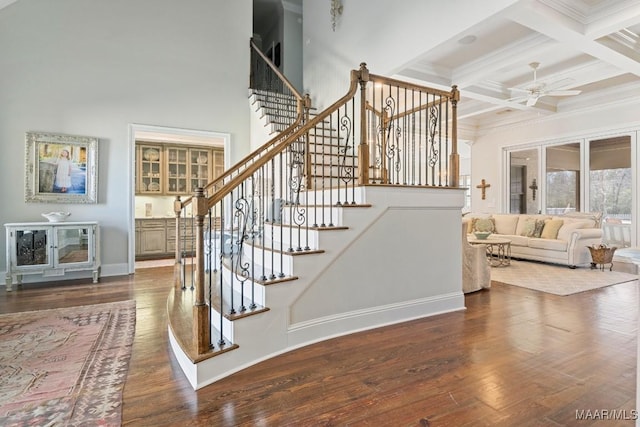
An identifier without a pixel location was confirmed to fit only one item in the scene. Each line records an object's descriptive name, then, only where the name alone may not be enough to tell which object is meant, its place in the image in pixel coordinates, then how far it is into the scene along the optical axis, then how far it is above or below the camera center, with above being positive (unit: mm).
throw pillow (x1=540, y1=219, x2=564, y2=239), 6219 -319
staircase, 2203 -515
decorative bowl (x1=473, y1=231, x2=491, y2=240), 5566 -396
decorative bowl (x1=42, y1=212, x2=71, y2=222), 4602 -70
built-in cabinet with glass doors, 7484 +1069
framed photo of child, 4734 +649
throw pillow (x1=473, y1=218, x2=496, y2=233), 7301 -290
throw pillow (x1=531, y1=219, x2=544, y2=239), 6516 -317
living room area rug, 4410 -1006
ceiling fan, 5162 +1965
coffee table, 5465 -813
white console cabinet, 4320 -525
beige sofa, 5773 -464
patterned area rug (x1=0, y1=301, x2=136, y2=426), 1728 -1070
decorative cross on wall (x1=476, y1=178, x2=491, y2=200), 8956 +725
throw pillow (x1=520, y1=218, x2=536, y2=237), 6605 -306
